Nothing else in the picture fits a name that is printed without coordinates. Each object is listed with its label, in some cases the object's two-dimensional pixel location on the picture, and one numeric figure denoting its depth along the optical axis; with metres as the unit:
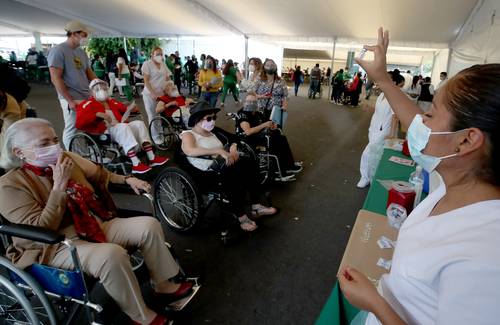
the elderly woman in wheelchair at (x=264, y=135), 3.12
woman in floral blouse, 3.74
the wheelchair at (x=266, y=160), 3.19
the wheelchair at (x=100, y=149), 3.06
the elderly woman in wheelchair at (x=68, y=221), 1.25
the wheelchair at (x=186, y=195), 2.12
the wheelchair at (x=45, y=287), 1.15
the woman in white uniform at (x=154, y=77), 4.18
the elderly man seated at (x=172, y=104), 4.09
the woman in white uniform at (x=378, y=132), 2.97
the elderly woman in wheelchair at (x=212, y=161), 2.17
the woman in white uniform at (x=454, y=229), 0.50
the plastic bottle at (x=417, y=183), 1.60
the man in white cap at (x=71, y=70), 2.77
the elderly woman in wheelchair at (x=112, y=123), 2.91
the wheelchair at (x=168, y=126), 4.17
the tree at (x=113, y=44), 16.55
